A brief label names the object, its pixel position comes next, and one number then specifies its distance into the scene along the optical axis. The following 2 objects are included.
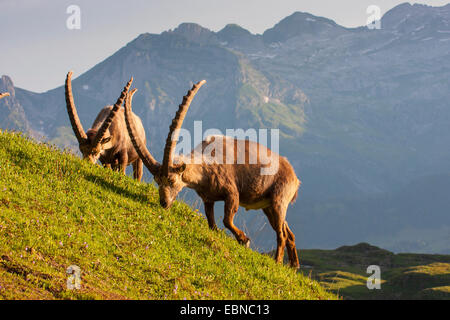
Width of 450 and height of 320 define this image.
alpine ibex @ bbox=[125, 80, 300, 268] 12.98
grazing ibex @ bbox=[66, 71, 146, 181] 16.81
